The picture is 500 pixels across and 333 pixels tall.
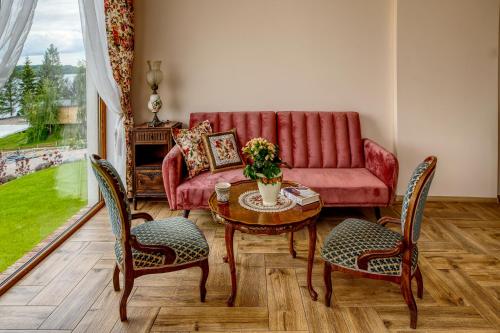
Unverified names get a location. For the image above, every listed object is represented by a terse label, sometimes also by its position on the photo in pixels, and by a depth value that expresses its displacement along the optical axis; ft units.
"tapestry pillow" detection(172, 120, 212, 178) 11.80
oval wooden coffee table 6.93
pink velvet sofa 11.87
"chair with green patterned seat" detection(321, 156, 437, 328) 6.40
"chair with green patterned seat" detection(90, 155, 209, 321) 6.39
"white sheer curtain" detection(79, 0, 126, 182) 11.03
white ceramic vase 7.65
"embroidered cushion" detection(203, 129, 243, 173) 12.03
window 8.63
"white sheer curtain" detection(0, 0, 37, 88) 6.13
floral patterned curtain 12.27
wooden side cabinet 12.73
